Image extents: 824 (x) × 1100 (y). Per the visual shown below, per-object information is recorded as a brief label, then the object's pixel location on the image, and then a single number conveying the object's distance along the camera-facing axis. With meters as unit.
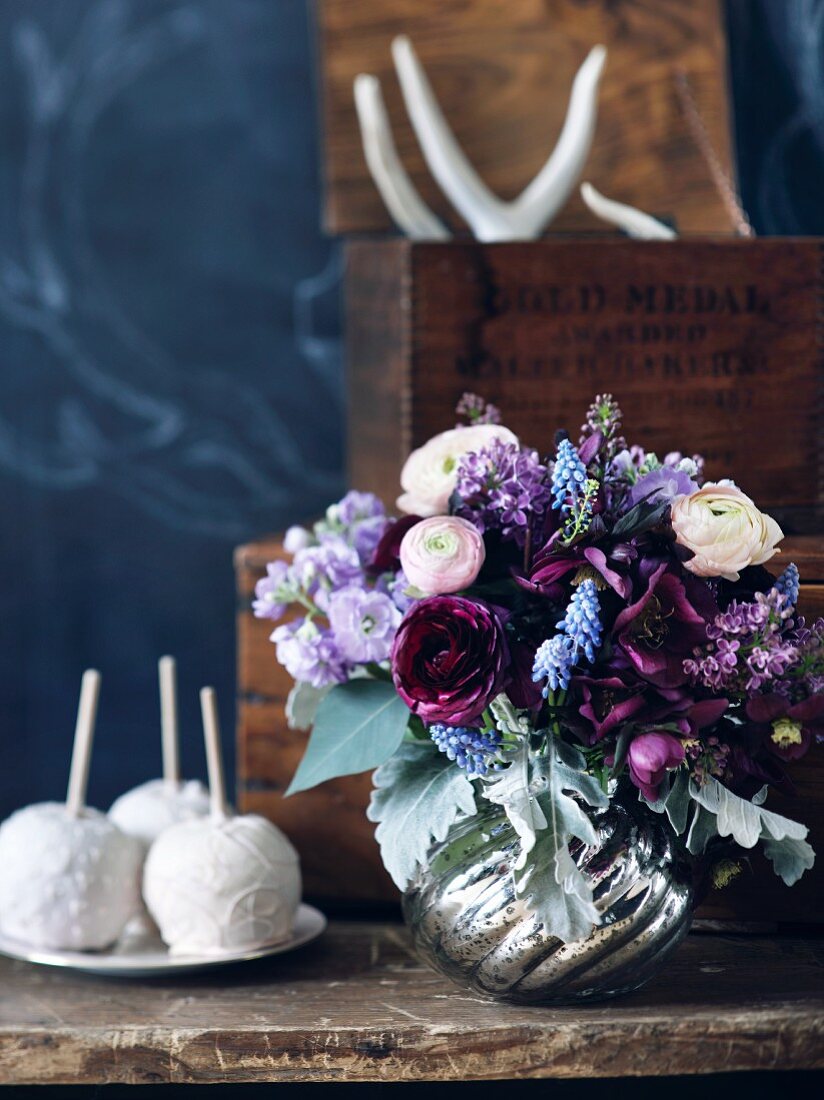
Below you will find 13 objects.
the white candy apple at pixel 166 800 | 1.12
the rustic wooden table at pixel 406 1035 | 0.89
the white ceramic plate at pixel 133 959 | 1.02
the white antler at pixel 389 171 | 1.31
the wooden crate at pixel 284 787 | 1.16
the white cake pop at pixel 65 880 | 1.02
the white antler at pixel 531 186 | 1.29
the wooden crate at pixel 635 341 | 1.12
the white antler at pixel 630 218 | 1.18
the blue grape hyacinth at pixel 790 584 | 0.88
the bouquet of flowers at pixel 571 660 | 0.83
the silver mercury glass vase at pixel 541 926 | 0.89
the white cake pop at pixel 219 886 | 1.02
